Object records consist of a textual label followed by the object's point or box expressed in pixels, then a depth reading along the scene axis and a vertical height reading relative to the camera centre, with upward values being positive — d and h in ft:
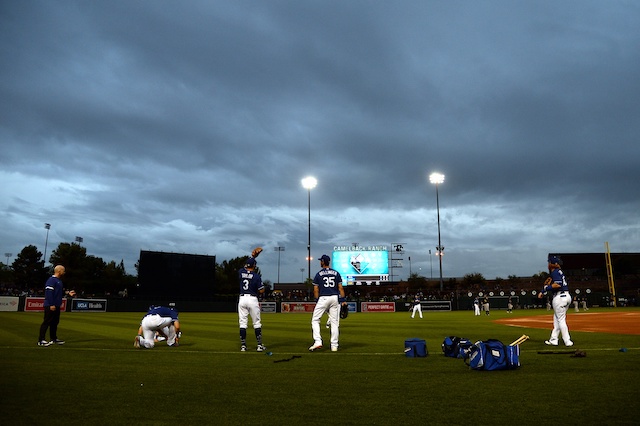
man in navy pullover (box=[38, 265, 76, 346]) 38.07 -1.66
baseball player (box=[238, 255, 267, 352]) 34.68 -1.13
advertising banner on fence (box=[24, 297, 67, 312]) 131.34 -5.70
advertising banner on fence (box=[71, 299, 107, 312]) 137.61 -6.29
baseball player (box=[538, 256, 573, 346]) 35.17 -0.86
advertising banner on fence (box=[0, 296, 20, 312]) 126.62 -5.17
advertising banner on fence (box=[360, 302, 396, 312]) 173.99 -8.35
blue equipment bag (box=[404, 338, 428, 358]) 30.09 -4.35
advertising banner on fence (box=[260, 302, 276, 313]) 164.83 -8.02
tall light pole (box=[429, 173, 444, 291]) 186.61 +46.43
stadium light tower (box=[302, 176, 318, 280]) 189.16 +44.90
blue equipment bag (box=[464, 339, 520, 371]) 24.23 -4.01
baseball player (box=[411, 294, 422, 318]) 100.39 -4.13
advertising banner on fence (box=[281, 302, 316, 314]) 168.35 -8.17
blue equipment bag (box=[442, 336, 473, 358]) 28.85 -4.15
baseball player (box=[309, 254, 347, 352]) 34.45 -1.03
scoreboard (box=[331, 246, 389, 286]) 198.08 +10.21
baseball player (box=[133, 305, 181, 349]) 36.14 -3.17
